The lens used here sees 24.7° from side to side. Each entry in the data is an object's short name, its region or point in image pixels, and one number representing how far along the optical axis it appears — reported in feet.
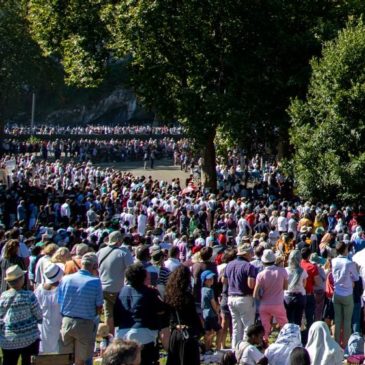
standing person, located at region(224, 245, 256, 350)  36.96
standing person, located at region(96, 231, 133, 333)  36.19
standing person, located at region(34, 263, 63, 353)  31.63
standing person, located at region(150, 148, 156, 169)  164.55
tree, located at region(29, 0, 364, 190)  106.11
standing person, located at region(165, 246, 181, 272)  38.01
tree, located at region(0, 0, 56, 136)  190.29
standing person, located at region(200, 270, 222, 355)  36.94
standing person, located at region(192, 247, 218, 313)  37.68
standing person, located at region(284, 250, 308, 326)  38.68
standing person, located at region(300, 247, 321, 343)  40.27
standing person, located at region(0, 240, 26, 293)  37.45
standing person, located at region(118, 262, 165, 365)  27.58
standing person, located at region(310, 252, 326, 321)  40.98
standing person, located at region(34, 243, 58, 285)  36.96
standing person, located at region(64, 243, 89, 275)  33.01
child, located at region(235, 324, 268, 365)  27.45
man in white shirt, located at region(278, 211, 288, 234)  77.77
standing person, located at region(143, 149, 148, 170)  164.27
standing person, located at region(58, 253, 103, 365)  29.99
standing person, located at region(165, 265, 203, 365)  27.96
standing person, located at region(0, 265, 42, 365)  27.61
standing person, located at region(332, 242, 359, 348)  39.06
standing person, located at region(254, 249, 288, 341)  37.04
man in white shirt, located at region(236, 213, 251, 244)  77.46
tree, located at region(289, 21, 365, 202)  91.61
